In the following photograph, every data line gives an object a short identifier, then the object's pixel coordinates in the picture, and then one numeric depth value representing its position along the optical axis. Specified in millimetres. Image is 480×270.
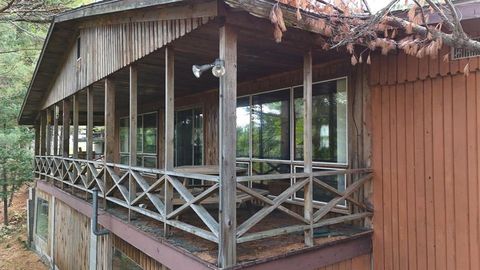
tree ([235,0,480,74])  2807
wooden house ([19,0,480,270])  3500
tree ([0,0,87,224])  12617
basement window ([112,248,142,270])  5820
